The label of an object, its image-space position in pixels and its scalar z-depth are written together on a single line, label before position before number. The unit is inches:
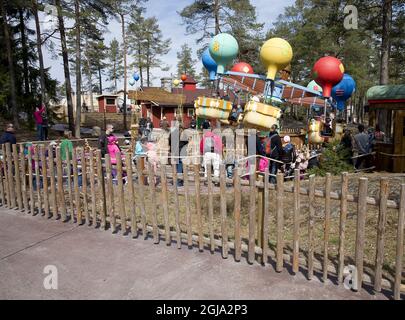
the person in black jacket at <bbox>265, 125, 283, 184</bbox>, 344.8
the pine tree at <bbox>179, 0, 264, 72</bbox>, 901.2
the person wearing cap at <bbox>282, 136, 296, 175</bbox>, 358.0
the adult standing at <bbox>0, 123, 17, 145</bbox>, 325.7
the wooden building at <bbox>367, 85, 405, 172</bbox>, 426.3
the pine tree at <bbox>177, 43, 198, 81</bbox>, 2573.8
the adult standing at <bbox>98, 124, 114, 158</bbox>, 336.2
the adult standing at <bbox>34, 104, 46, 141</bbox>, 633.0
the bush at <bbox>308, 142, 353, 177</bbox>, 350.6
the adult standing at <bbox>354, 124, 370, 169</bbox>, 403.9
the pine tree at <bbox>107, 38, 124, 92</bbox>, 2416.3
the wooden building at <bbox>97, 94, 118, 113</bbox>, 1834.5
